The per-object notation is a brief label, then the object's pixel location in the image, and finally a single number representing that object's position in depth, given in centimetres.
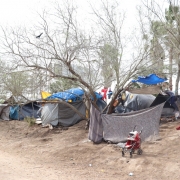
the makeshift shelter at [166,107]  1271
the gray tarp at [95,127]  985
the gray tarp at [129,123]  885
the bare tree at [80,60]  1022
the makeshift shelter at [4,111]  1884
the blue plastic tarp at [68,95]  1412
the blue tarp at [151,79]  1045
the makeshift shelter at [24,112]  1814
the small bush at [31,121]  1490
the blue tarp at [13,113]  1841
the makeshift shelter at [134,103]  1364
